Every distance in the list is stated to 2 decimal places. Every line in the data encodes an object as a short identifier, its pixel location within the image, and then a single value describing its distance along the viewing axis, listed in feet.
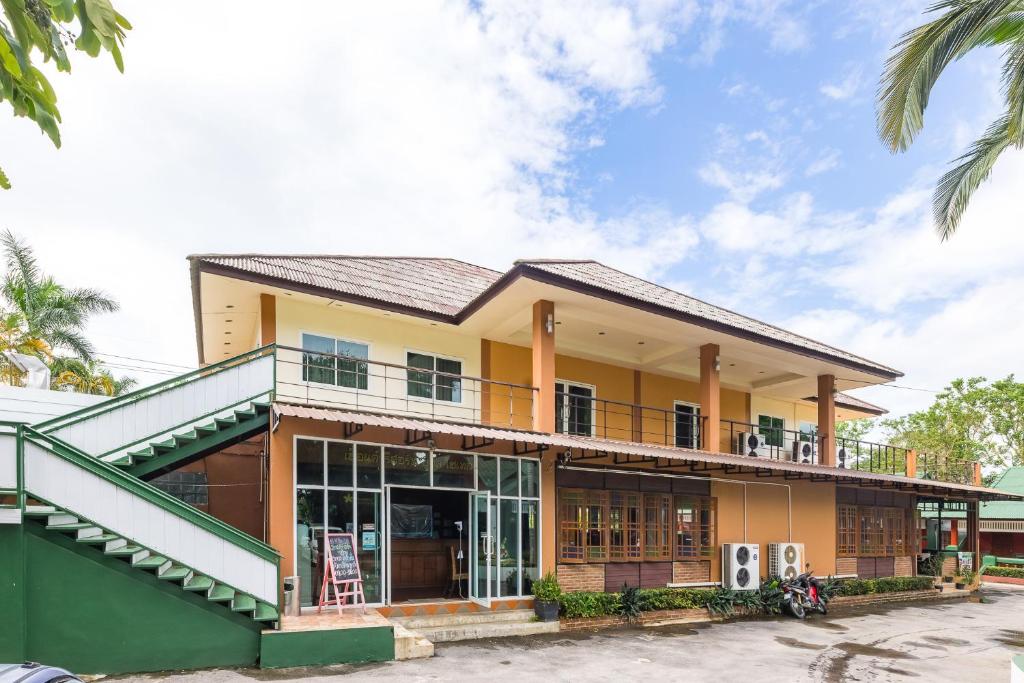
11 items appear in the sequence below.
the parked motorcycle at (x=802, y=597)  52.29
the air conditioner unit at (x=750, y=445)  65.10
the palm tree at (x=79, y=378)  84.28
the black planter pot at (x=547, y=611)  42.22
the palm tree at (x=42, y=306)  83.51
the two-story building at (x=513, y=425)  39.68
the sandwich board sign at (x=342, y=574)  35.91
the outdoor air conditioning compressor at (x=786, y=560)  56.65
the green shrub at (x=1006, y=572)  90.99
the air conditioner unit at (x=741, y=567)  53.31
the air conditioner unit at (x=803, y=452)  68.08
